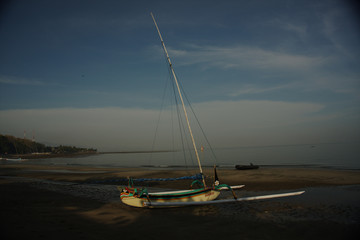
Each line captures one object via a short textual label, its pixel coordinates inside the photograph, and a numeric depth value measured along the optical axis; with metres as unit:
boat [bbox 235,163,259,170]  36.50
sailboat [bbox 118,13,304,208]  13.77
